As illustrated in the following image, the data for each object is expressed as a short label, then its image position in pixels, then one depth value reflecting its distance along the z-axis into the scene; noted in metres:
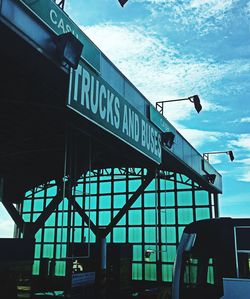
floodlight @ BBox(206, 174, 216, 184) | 22.34
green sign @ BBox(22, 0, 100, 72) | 6.79
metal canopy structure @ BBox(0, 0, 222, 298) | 7.02
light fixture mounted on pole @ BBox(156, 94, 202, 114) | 16.89
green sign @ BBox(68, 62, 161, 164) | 8.04
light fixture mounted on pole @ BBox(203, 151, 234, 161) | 23.75
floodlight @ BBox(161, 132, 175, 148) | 14.07
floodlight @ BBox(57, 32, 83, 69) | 7.18
